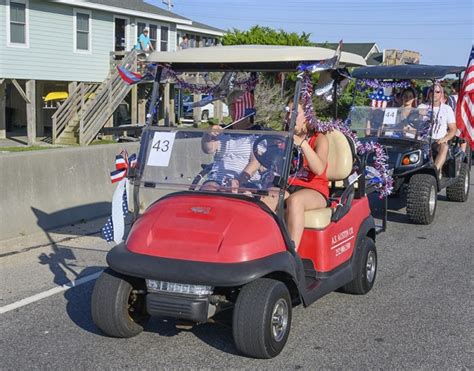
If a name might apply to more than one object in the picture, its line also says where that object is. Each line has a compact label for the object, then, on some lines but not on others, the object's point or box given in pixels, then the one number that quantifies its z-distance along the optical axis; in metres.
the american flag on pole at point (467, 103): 7.62
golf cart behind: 8.33
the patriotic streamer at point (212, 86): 5.26
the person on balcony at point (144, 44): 23.23
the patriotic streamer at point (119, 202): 4.68
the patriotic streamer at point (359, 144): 4.52
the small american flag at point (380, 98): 9.48
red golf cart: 3.80
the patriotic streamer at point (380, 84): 9.49
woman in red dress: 4.50
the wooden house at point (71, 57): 20.56
